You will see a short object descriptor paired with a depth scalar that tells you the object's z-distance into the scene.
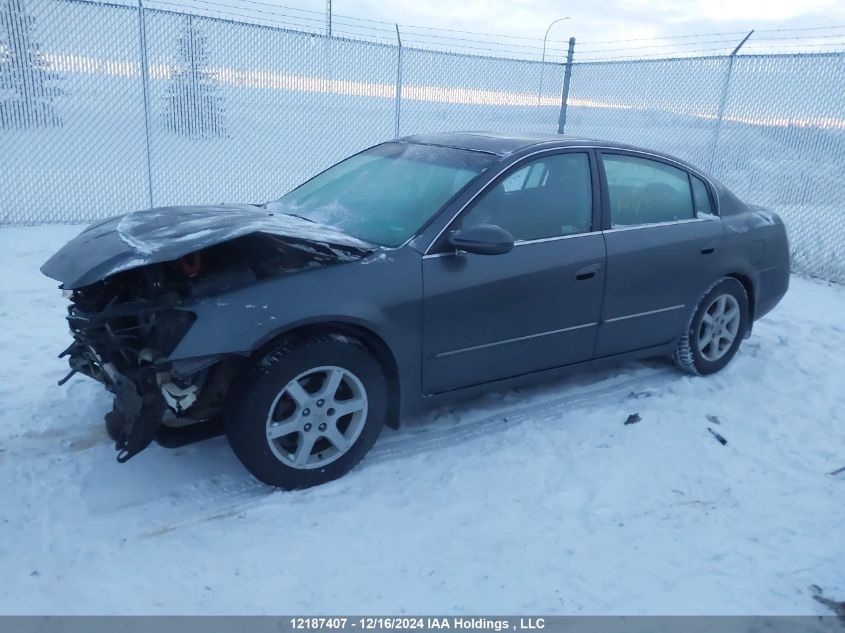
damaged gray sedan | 3.13
